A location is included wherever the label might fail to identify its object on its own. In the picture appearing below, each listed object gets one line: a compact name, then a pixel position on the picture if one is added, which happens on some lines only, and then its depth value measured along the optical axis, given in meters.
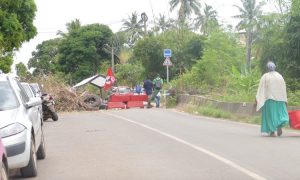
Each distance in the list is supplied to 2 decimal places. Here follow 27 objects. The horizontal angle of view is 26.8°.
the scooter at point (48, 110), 24.61
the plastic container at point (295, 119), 15.40
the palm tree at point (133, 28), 92.19
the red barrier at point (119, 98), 34.22
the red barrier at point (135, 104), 34.47
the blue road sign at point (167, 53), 33.64
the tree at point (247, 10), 75.94
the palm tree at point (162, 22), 78.87
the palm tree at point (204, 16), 84.69
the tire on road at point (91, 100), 33.47
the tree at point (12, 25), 30.38
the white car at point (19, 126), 8.58
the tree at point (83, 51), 81.19
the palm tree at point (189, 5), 70.77
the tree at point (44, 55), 100.62
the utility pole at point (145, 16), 54.71
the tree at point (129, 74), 65.31
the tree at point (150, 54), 49.41
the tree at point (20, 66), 85.38
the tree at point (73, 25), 88.40
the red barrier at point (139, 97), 34.50
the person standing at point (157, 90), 33.30
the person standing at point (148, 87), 33.88
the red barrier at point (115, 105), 34.16
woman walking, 15.01
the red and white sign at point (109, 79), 37.44
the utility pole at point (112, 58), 78.12
